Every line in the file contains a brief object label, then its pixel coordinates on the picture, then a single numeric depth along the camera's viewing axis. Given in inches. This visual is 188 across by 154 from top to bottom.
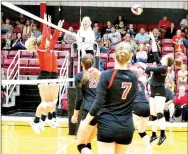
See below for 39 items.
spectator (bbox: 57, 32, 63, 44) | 565.7
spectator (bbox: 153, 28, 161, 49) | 553.0
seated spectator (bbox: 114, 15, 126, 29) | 594.2
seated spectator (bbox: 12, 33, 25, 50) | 546.3
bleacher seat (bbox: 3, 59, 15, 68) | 532.0
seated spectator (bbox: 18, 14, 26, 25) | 619.8
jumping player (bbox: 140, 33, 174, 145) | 293.1
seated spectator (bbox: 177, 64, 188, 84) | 468.1
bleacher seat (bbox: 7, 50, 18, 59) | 537.2
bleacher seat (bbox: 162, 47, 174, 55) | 546.6
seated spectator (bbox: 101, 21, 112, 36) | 565.3
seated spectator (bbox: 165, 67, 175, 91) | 443.2
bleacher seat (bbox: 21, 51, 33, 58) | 541.3
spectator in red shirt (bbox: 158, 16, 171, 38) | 582.6
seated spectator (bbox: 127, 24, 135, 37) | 564.1
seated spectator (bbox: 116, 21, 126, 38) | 574.9
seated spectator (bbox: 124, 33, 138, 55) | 521.4
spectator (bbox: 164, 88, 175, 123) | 368.2
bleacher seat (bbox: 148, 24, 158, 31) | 614.8
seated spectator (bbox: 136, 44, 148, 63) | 490.0
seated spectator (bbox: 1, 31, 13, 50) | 546.8
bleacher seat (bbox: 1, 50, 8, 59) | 536.0
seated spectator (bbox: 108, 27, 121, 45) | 541.0
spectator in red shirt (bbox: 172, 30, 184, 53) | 531.8
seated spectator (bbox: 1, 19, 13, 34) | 582.1
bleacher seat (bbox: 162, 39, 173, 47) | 560.8
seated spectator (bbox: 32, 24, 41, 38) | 552.4
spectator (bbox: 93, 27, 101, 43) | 535.6
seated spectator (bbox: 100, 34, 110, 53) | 529.7
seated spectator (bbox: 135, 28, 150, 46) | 537.6
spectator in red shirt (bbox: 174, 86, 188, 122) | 423.8
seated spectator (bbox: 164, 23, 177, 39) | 575.8
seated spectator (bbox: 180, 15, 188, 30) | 588.1
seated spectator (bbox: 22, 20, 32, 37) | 565.3
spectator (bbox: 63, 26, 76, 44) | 544.7
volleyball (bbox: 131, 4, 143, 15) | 398.2
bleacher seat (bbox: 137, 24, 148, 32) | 612.7
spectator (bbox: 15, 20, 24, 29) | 600.0
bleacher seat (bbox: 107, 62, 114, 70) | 486.9
